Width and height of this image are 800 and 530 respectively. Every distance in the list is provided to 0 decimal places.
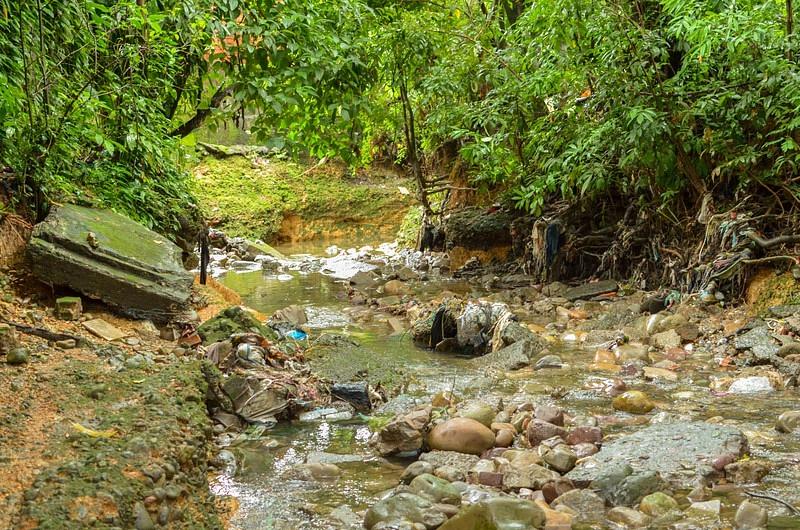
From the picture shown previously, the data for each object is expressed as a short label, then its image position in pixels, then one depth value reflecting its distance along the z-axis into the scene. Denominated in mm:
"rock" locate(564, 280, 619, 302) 7652
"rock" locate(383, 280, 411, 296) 9009
